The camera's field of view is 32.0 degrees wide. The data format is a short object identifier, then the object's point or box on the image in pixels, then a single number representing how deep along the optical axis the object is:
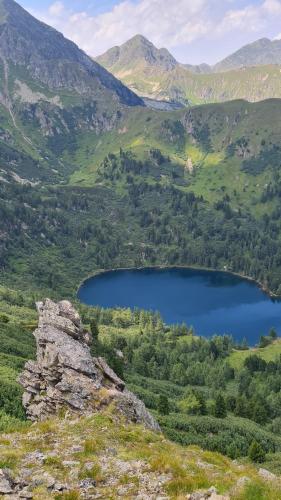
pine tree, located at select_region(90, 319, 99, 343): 166.27
